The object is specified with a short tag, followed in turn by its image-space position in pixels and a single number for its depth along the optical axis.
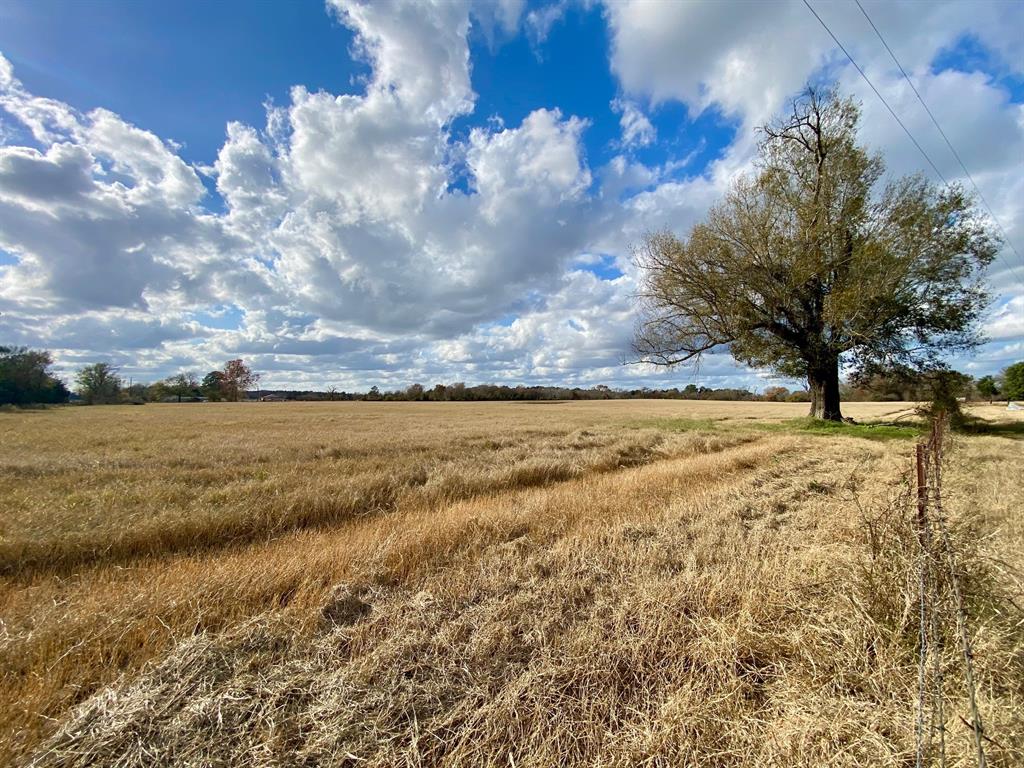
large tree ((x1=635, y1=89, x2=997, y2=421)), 16.89
